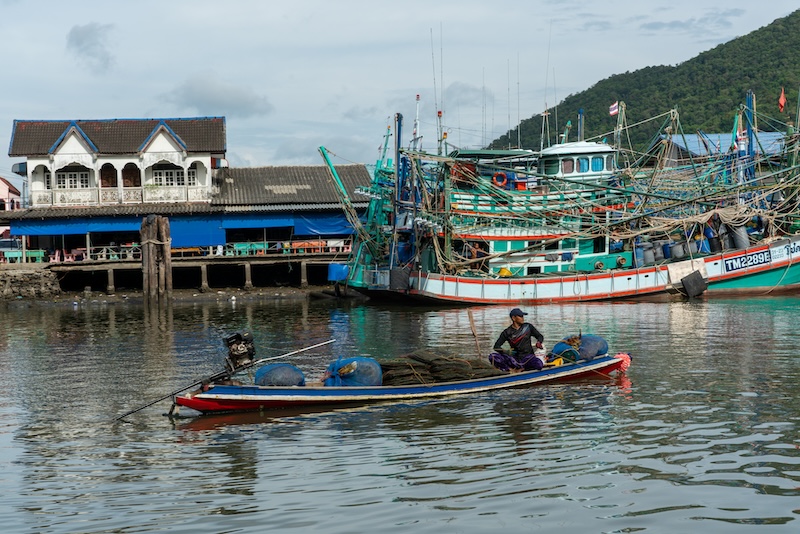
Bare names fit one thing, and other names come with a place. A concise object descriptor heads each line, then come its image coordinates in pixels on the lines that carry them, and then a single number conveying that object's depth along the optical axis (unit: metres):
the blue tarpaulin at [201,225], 49.25
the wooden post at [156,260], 44.53
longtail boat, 15.80
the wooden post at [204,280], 46.34
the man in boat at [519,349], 17.98
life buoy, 40.56
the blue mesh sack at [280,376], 16.39
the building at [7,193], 66.81
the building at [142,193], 49.56
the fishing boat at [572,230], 37.44
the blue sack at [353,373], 16.61
